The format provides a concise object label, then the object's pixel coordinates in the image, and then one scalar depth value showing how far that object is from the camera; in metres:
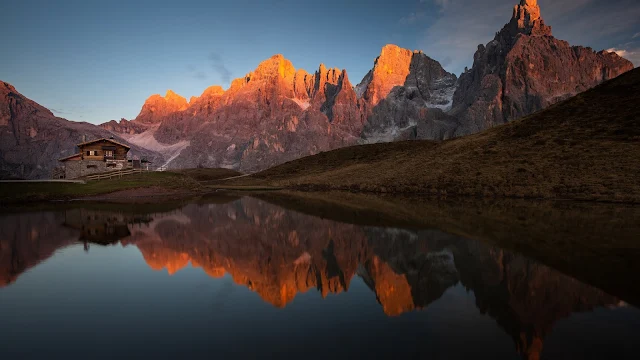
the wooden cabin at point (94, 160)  82.12
